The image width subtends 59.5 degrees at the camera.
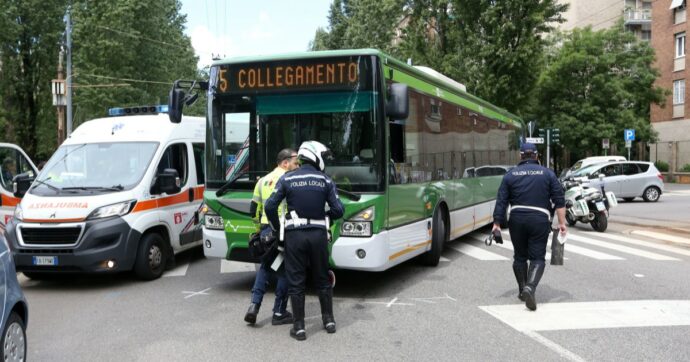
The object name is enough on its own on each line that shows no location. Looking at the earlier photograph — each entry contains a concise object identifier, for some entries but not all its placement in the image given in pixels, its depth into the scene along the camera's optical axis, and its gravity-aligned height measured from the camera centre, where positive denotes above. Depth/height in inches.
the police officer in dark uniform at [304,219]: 216.7 -21.1
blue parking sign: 1259.8 +48.5
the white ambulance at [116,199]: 303.3 -20.5
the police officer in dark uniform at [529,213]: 261.1 -23.6
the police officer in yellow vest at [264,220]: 238.8 -24.7
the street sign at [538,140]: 911.3 +28.8
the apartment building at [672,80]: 1654.8 +218.8
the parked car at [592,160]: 1088.5 -3.0
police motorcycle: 555.2 -42.5
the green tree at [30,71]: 1277.1 +204.1
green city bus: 273.1 +10.0
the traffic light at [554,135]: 1039.6 +40.8
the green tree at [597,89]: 1510.8 +182.0
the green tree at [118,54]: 1165.7 +217.8
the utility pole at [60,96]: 979.3 +108.3
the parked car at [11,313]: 161.5 -42.6
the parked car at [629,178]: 908.6 -29.7
